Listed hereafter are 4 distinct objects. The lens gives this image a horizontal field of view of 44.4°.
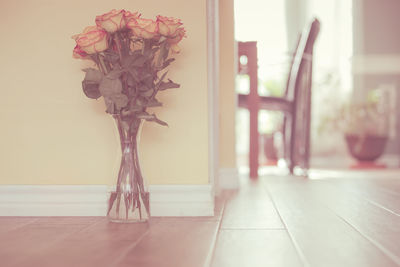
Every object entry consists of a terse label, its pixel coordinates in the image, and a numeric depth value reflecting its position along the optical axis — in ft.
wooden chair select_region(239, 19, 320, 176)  9.98
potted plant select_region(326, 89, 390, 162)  14.53
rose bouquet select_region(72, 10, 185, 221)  4.09
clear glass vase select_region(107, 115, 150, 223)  4.34
